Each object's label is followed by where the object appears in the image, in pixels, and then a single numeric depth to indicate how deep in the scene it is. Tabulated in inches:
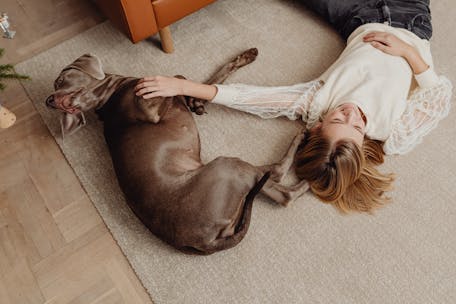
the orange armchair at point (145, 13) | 66.7
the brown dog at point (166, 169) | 53.6
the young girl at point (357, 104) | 60.8
